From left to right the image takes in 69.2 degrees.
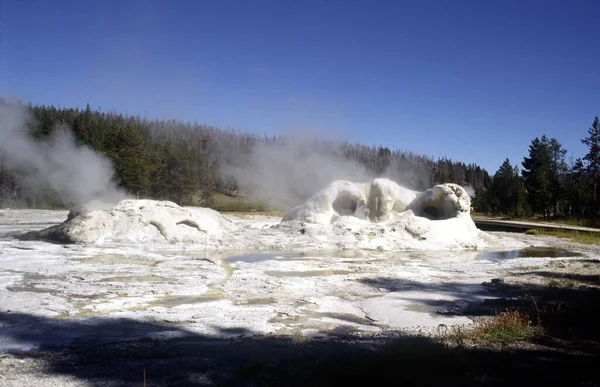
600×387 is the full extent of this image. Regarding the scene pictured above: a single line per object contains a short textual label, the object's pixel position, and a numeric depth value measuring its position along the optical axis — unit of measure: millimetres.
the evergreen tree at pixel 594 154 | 43466
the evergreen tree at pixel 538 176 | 41969
